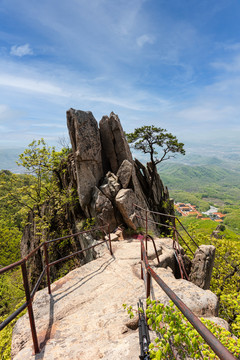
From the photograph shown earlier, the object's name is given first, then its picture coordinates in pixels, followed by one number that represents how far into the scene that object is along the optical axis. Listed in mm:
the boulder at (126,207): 12008
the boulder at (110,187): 13182
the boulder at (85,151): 13602
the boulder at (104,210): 12289
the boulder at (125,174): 13539
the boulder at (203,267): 7527
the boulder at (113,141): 15875
